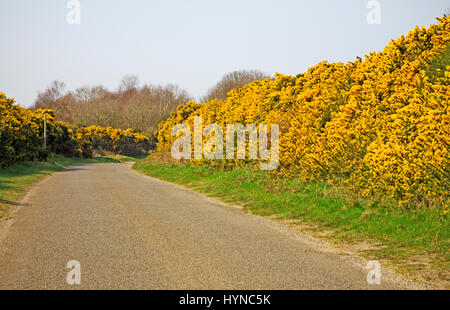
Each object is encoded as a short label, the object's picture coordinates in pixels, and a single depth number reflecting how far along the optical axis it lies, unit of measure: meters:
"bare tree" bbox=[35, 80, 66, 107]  92.75
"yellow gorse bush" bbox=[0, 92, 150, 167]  26.00
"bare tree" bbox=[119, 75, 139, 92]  104.69
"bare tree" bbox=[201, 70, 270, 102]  60.74
